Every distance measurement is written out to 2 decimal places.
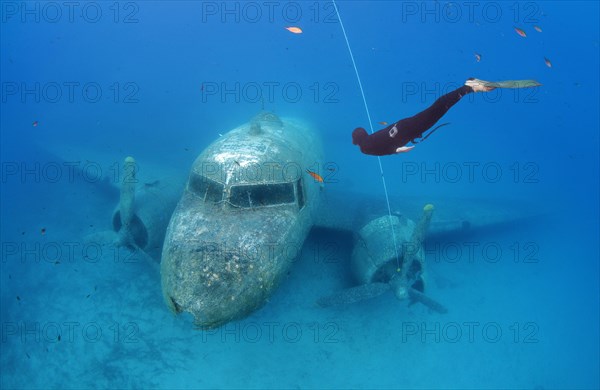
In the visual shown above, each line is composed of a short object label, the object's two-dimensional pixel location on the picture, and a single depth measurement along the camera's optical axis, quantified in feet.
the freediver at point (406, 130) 16.81
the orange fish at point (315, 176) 26.76
